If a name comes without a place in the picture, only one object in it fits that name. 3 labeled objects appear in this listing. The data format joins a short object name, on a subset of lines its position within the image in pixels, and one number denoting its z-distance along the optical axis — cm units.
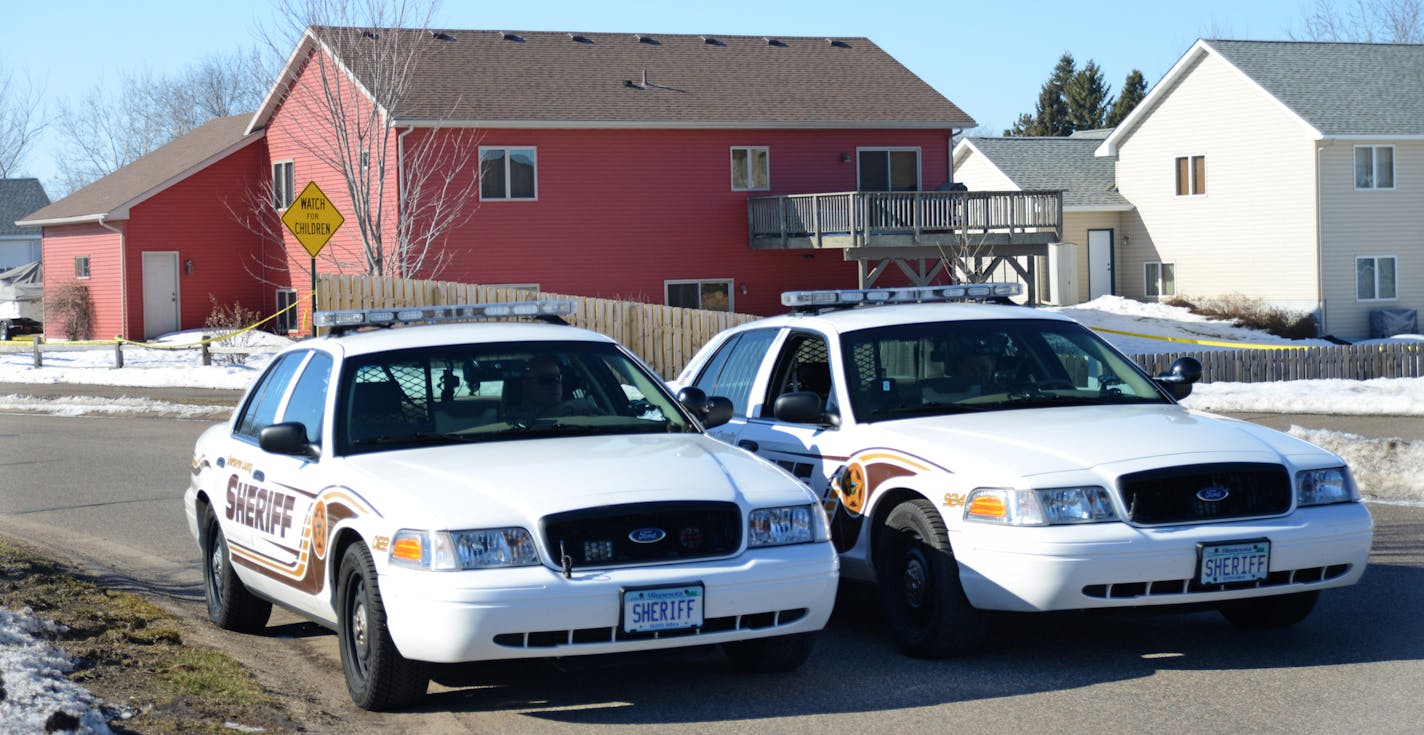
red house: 3641
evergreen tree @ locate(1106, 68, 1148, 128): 8100
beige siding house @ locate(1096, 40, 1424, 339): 4134
